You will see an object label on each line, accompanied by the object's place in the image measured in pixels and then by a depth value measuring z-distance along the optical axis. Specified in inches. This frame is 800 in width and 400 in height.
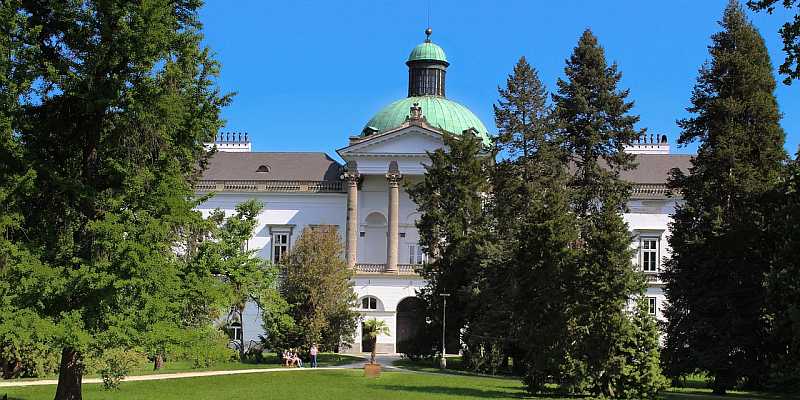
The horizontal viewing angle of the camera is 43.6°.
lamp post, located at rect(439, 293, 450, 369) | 2031.3
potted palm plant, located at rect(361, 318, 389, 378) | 2613.2
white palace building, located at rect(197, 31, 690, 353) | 2704.2
